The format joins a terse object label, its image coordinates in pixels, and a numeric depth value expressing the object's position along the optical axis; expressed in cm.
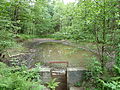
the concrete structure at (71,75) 260
